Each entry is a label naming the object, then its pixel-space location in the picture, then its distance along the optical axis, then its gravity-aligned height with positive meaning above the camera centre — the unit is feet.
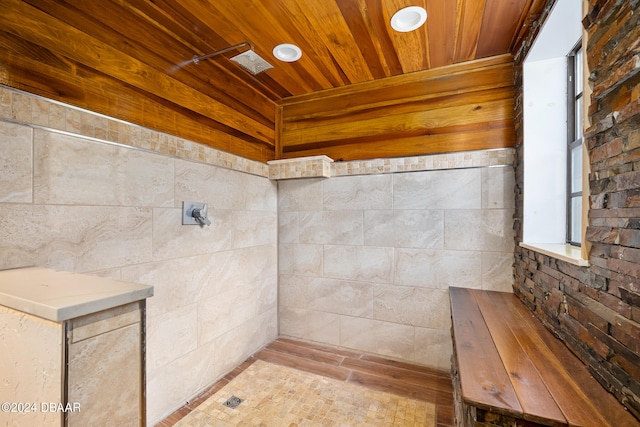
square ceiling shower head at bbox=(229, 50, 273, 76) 5.93 +3.51
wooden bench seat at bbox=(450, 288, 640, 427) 2.67 -1.98
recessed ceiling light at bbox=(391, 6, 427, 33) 4.85 +3.68
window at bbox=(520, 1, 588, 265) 5.17 +1.37
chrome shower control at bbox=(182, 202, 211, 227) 5.72 -0.05
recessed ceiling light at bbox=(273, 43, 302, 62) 5.92 +3.66
